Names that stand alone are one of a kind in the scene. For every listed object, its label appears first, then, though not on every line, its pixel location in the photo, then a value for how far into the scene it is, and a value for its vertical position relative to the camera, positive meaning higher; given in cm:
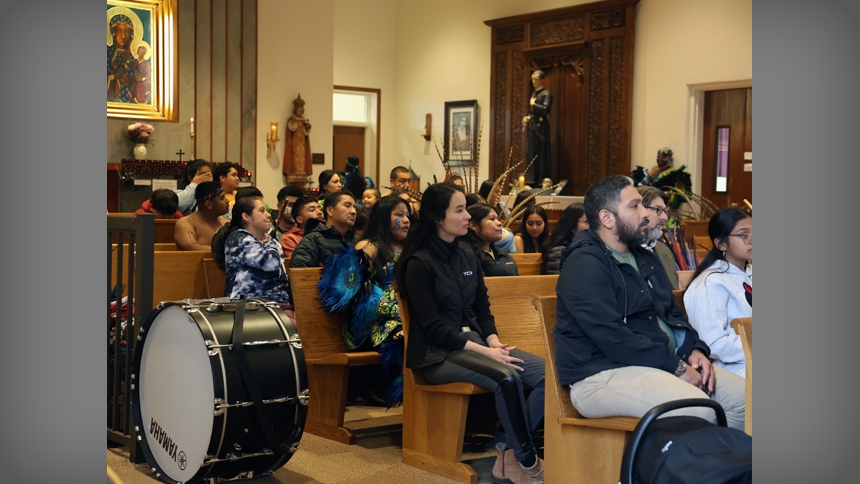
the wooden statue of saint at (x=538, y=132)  1359 +83
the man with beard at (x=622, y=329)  292 -47
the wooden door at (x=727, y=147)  1180 +57
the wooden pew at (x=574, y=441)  304 -86
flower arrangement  1074 +58
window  1614 +138
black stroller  199 -60
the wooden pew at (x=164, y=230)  638 -34
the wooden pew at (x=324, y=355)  433 -81
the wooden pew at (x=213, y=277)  479 -50
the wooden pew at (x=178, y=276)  469 -49
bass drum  312 -73
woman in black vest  353 -61
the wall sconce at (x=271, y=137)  1212 +61
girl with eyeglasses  341 -38
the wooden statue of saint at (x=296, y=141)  1230 +57
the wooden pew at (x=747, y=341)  253 -43
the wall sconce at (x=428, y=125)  1579 +105
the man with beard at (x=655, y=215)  387 -11
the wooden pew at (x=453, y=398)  373 -89
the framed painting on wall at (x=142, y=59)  1108 +150
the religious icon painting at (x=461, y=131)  1503 +92
